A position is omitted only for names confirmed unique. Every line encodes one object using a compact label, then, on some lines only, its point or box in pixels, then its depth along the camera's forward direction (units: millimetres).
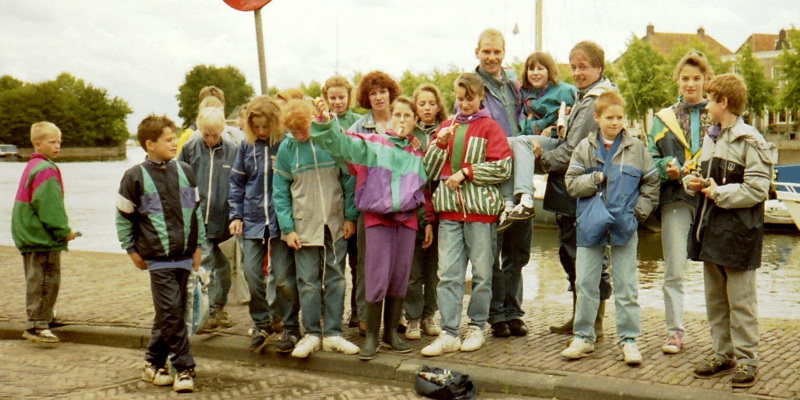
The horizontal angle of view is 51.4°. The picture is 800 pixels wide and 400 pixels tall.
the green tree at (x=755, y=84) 49562
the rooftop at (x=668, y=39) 81688
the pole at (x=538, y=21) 31953
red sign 6590
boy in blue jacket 5777
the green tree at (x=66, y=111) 108625
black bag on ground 5297
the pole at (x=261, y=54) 6691
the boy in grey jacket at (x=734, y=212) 5148
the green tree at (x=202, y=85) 94250
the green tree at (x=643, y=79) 50531
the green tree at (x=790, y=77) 45406
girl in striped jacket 6152
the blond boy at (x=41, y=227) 7152
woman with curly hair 6762
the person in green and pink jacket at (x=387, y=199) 5984
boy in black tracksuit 5680
